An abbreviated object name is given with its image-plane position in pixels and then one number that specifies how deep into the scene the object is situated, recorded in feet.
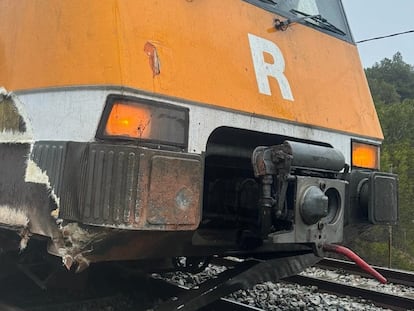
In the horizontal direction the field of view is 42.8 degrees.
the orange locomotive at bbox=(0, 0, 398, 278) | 8.20
